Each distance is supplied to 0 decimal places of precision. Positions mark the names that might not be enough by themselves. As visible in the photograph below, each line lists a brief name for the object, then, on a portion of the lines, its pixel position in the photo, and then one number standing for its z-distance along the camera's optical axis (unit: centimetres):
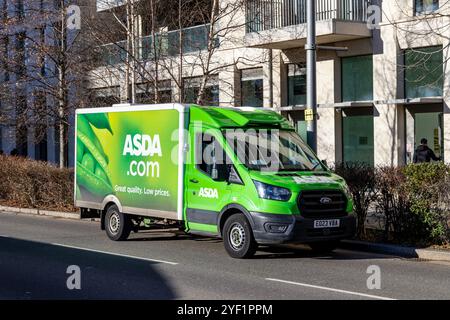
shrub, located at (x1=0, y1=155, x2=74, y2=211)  1991
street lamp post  1423
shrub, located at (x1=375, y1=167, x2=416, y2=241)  1235
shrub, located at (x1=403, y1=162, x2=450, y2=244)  1180
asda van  1093
